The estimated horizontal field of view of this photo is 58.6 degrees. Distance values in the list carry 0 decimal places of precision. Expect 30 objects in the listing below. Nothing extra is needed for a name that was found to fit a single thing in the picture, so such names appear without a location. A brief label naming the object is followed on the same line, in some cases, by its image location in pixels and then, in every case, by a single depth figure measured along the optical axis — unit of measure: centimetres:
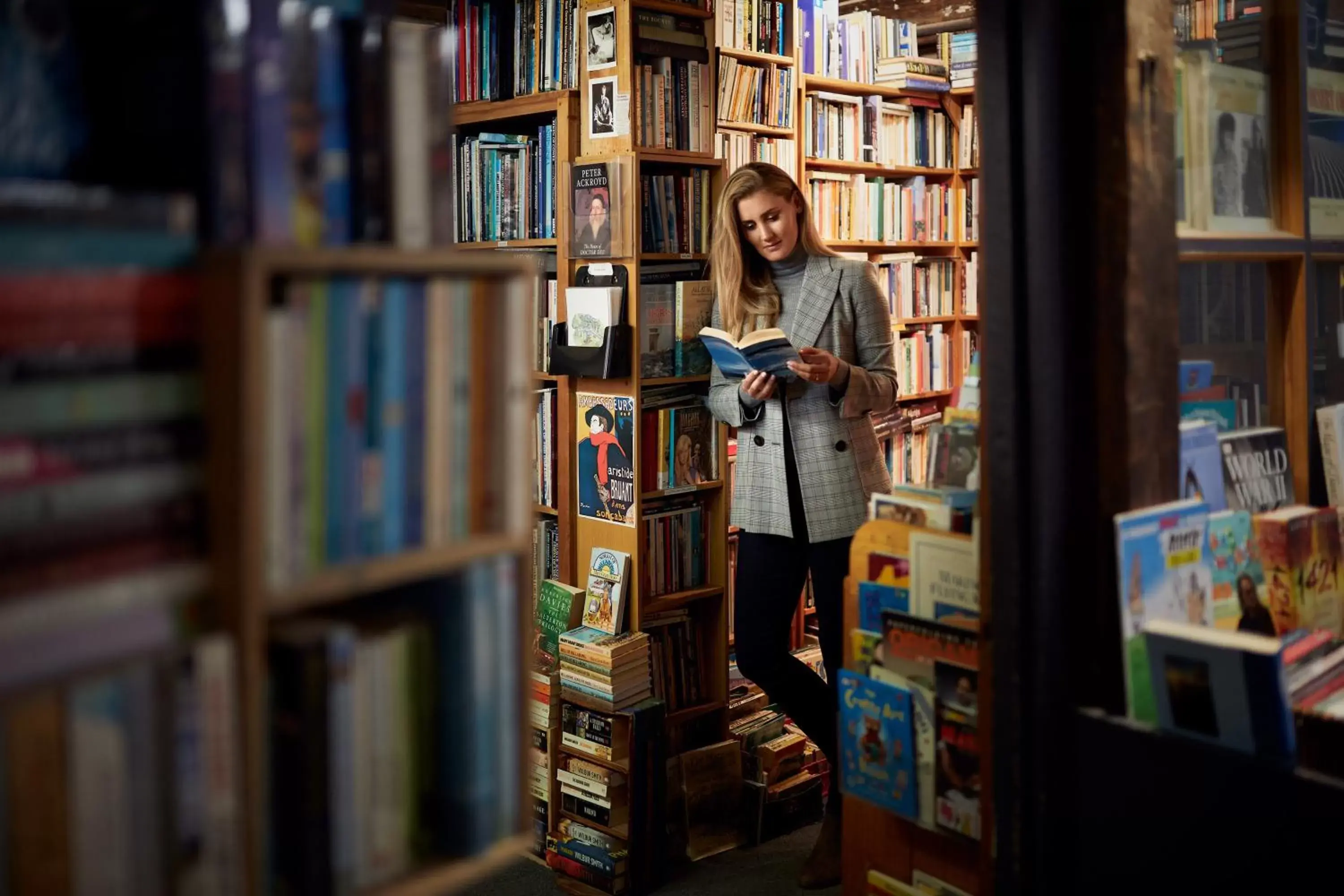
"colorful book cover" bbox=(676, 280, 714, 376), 324
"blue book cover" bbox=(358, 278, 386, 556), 119
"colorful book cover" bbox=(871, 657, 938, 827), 197
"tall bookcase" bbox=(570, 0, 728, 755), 313
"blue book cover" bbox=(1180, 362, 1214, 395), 197
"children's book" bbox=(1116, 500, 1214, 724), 171
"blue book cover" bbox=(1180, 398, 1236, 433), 198
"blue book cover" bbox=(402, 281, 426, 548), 123
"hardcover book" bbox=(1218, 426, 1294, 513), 207
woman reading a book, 302
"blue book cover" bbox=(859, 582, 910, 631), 207
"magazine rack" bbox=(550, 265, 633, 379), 315
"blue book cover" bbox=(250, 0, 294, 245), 113
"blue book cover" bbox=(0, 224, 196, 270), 97
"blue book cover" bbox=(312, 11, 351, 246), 119
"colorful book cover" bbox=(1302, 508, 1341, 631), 206
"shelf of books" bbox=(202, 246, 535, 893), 110
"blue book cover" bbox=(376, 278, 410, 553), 121
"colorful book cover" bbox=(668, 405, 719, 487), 330
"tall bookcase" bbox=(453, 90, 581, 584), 330
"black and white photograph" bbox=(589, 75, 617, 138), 318
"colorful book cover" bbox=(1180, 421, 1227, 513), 190
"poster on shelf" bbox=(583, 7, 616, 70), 316
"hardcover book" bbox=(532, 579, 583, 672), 330
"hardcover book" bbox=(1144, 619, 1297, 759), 154
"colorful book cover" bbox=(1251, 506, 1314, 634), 201
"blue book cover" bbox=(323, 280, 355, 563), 117
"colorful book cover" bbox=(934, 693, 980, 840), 192
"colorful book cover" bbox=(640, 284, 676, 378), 319
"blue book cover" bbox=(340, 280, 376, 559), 118
